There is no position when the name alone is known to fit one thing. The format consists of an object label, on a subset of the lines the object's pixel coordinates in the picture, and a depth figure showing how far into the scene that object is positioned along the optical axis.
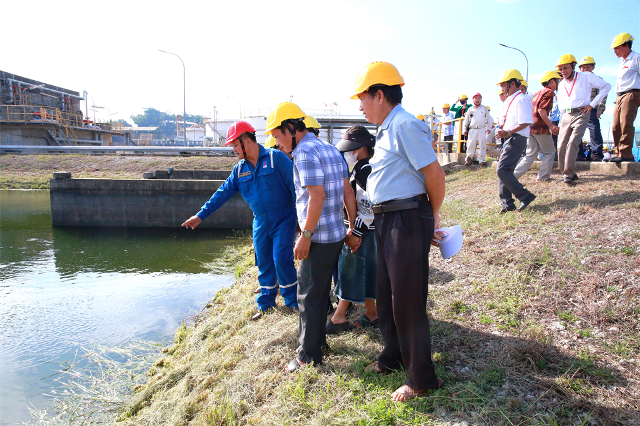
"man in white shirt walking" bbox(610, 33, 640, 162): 5.64
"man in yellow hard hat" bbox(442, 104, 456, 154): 12.77
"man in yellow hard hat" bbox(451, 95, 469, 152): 11.84
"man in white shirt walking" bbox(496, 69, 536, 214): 5.29
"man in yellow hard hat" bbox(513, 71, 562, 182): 6.21
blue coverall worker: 4.01
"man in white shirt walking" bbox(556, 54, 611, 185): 5.83
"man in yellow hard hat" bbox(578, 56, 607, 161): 6.41
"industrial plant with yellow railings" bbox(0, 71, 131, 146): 30.77
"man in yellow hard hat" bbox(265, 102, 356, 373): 2.66
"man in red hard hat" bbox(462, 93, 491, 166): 9.52
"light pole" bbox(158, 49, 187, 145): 28.08
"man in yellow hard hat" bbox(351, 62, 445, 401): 2.10
